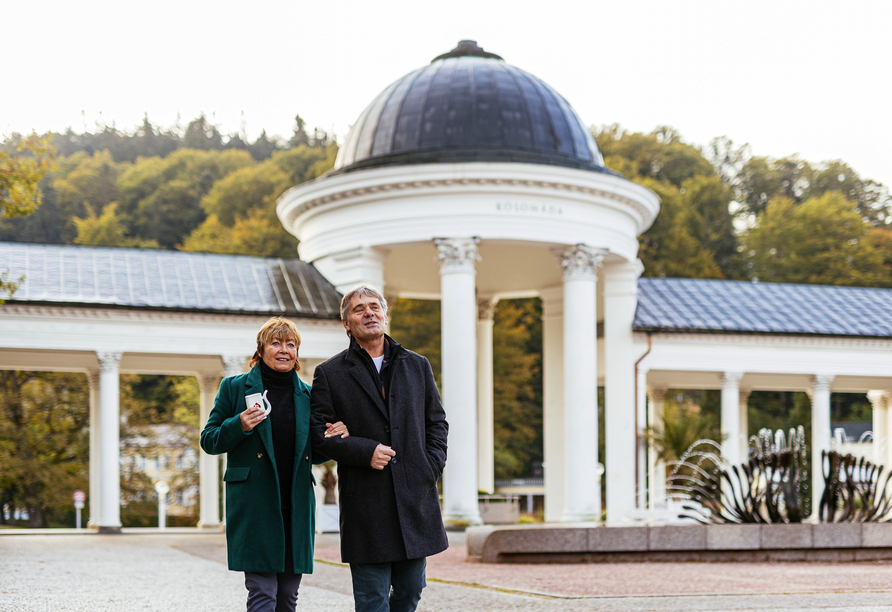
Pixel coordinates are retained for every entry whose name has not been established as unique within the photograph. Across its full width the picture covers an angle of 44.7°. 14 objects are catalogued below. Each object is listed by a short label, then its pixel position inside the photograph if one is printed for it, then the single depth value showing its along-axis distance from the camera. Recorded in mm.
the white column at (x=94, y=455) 29188
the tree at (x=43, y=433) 41281
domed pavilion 26531
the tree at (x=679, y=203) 55188
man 6184
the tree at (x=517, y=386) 48688
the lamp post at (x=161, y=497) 47253
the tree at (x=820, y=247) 57312
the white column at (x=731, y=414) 32125
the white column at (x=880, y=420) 36312
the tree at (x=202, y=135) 84688
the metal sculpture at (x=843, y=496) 18375
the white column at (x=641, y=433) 29891
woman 6355
